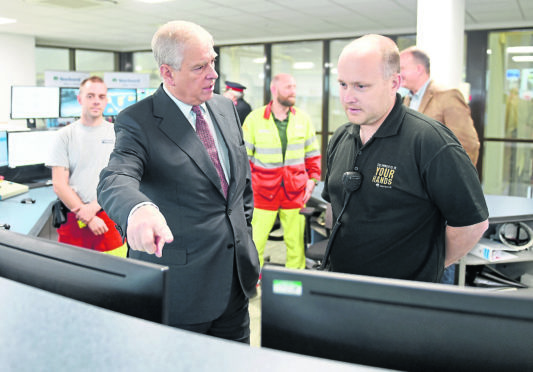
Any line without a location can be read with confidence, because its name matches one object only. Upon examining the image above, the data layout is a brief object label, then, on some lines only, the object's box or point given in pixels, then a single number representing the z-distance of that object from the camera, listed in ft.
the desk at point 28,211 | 8.56
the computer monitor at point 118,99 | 20.38
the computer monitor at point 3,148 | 12.82
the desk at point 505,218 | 8.70
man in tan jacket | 9.27
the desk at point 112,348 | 2.11
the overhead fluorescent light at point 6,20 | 24.73
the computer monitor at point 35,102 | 19.07
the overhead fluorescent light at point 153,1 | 19.57
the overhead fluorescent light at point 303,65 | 29.71
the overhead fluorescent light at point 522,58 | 22.68
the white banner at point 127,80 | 25.94
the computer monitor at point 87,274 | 2.63
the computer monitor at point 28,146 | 13.03
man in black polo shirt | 4.26
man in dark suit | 4.75
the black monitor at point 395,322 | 2.17
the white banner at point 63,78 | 25.89
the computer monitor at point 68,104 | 19.10
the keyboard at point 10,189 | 11.05
